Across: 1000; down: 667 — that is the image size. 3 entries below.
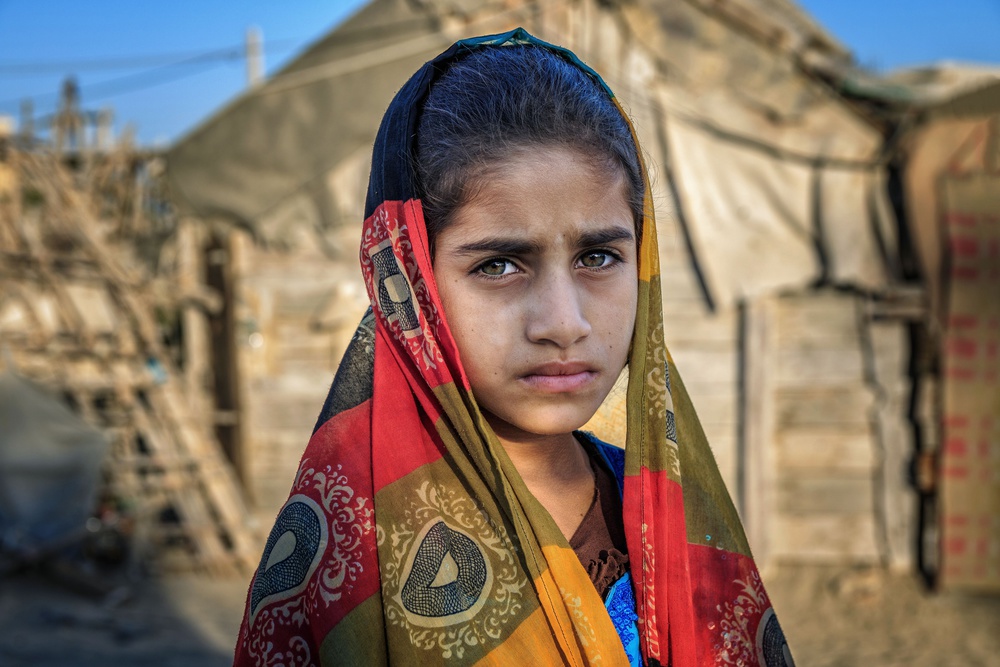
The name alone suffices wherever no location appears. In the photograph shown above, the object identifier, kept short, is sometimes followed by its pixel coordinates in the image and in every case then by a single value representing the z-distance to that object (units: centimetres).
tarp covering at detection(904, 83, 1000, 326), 495
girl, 91
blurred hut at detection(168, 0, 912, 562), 518
